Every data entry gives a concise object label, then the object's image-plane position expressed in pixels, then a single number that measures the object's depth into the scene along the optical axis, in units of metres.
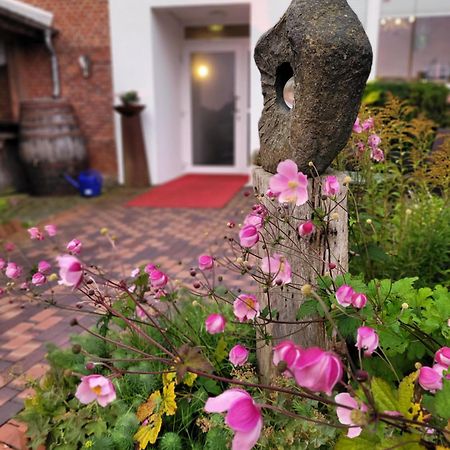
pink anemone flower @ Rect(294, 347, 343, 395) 0.75
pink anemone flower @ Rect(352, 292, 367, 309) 1.11
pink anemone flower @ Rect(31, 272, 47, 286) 1.52
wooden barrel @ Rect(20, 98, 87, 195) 6.74
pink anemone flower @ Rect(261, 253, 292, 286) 1.27
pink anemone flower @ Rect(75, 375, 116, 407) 1.02
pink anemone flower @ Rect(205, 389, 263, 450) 0.80
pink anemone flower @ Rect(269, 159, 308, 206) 1.10
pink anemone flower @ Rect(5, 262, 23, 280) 1.58
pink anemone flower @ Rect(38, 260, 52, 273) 1.61
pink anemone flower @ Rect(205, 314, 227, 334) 1.16
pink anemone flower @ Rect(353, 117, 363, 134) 1.91
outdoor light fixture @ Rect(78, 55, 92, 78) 7.15
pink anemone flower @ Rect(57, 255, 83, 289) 1.07
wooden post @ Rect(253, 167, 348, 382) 1.60
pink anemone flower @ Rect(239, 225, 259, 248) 1.26
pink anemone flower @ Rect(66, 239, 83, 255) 1.50
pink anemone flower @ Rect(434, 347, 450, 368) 1.04
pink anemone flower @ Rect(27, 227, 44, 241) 1.65
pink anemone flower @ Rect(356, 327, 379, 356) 1.06
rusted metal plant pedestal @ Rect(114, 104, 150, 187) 7.06
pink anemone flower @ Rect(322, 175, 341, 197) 1.42
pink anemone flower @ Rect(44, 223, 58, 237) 1.75
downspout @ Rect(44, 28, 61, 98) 7.09
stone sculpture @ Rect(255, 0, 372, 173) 1.42
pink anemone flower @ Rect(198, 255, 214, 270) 1.51
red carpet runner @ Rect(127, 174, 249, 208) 6.21
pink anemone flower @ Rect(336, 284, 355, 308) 1.14
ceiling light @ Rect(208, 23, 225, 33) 8.08
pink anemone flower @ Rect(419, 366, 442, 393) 0.99
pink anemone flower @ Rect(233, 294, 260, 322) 1.30
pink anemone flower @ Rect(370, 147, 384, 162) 1.93
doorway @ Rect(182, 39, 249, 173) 8.23
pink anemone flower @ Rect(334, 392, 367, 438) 0.91
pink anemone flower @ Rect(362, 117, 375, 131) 1.95
